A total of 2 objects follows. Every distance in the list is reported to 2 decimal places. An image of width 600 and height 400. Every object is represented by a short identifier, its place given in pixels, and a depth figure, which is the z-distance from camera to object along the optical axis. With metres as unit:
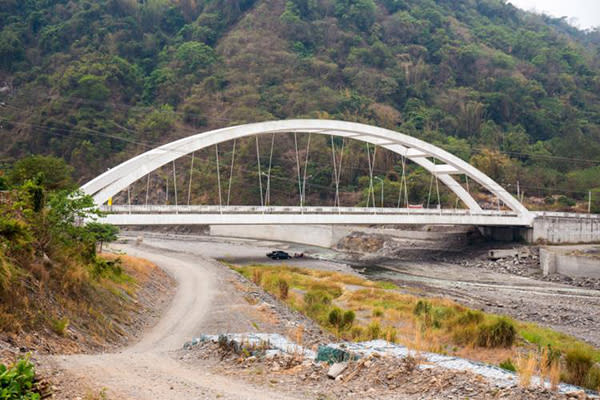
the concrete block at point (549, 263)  37.72
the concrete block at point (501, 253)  44.14
